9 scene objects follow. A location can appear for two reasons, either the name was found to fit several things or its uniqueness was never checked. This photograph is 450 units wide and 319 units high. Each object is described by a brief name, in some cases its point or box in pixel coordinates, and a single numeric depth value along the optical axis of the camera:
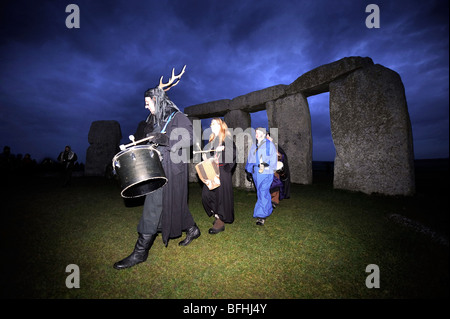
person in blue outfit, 3.27
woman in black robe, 2.99
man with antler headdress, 2.09
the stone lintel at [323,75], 5.00
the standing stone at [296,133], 6.35
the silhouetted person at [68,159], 6.72
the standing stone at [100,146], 10.62
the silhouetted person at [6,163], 9.69
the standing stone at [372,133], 4.35
